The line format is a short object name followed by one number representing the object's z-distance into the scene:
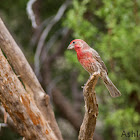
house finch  5.64
